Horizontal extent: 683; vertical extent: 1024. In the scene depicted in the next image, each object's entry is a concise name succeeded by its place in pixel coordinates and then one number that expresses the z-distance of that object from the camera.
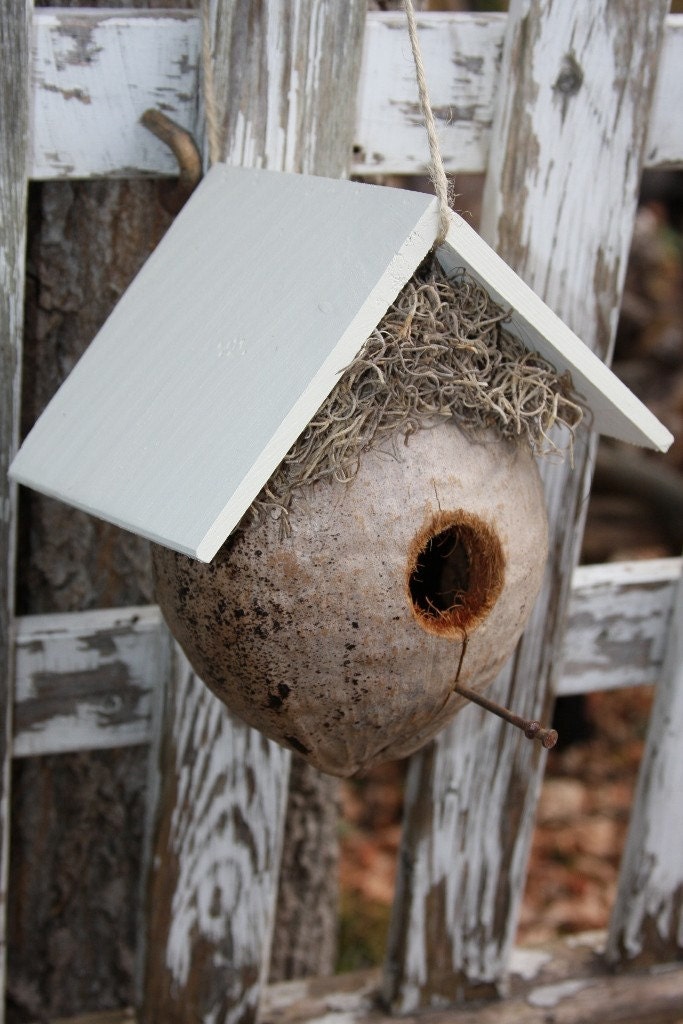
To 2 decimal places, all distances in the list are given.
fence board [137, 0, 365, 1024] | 1.21
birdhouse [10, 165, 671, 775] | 1.12
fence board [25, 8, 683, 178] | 1.21
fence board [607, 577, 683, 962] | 1.40
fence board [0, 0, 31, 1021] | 1.19
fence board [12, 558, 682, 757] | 1.29
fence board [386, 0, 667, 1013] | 1.25
